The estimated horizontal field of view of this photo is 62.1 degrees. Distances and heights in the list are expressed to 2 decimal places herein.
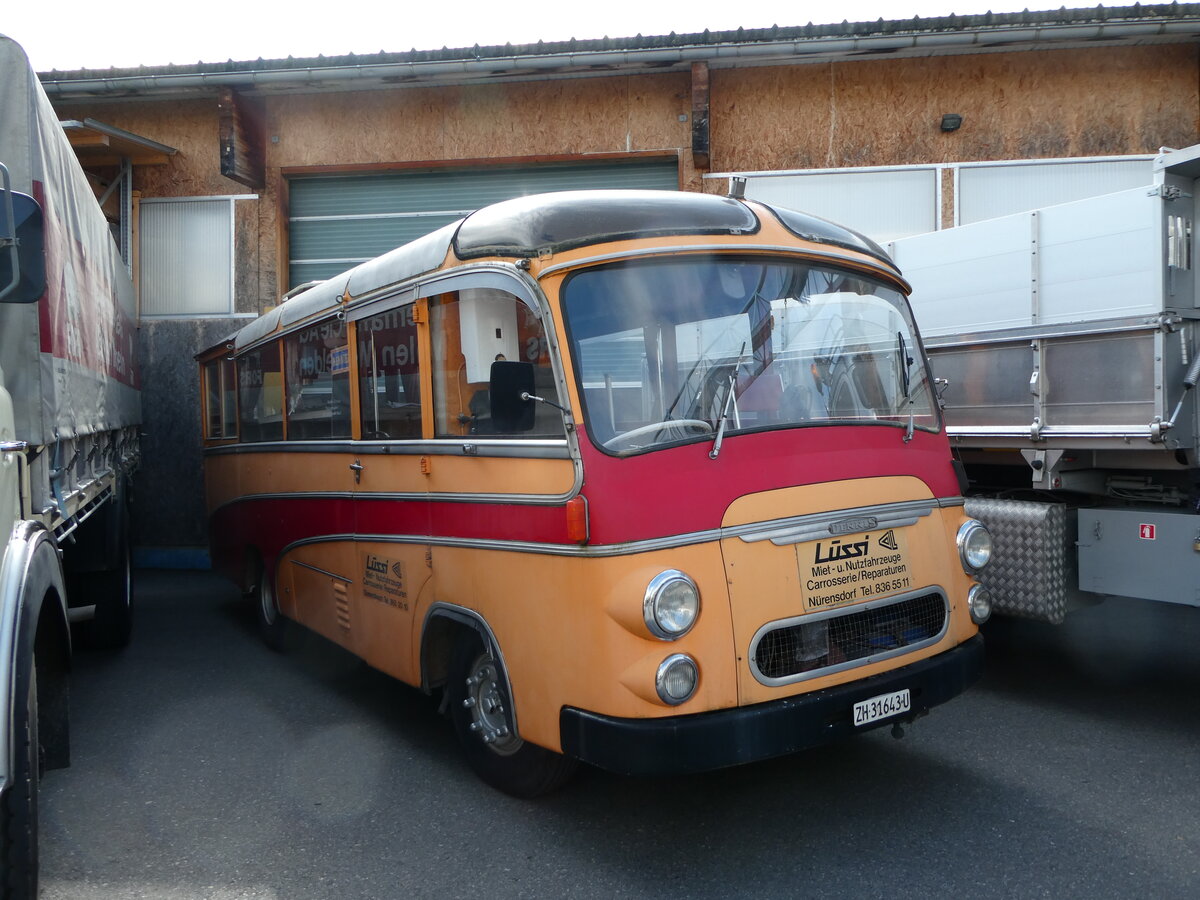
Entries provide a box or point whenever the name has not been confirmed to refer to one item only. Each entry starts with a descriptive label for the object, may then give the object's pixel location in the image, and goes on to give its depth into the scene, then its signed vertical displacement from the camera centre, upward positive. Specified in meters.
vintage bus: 3.52 -0.36
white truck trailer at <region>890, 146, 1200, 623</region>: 4.81 +0.00
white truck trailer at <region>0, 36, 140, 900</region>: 2.85 -0.13
